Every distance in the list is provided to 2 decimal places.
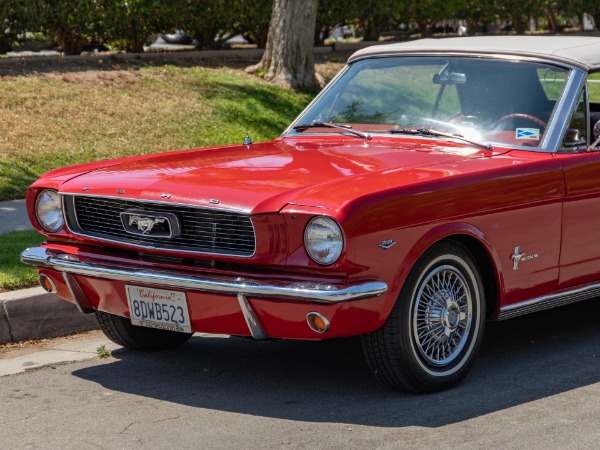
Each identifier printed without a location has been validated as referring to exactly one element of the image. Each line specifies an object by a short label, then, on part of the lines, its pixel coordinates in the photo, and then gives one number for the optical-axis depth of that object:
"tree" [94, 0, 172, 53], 15.86
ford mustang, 5.31
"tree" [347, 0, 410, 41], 19.64
